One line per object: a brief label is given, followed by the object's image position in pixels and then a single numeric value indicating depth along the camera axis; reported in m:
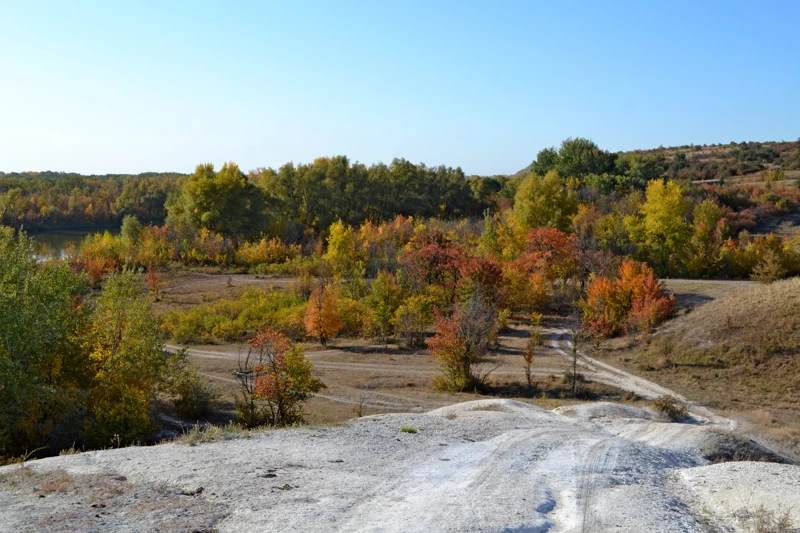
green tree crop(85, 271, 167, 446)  21.70
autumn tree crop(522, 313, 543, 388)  32.84
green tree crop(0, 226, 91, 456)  19.73
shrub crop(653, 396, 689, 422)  25.38
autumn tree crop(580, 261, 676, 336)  42.09
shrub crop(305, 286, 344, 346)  43.69
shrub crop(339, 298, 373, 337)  47.03
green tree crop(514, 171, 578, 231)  62.59
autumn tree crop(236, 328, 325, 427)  23.75
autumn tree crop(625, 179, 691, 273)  53.62
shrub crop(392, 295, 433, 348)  43.00
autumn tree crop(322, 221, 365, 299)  56.21
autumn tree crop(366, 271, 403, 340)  43.94
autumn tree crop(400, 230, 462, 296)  48.66
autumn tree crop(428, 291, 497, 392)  32.97
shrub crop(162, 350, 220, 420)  27.73
